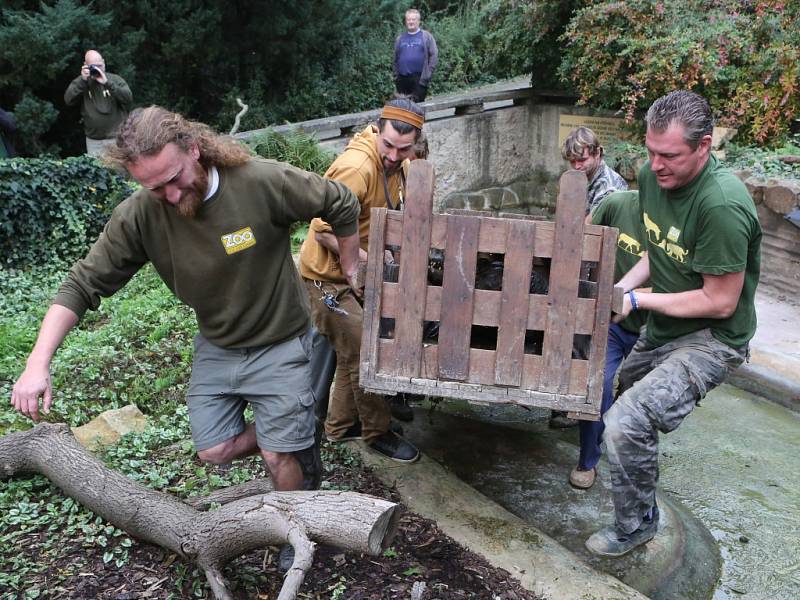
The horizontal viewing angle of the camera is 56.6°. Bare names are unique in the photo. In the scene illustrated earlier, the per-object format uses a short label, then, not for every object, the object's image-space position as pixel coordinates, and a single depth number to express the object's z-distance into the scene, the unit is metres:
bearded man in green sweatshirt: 2.70
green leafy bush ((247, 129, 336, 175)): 9.00
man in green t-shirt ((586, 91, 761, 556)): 3.00
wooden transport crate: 2.75
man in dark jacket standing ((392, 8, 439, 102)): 12.38
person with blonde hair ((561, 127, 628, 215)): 4.40
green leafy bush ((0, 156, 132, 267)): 7.85
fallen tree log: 2.62
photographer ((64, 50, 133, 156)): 8.55
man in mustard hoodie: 3.69
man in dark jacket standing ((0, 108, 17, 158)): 8.66
